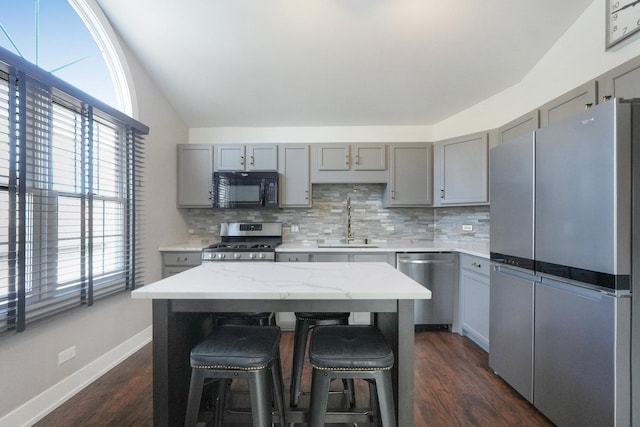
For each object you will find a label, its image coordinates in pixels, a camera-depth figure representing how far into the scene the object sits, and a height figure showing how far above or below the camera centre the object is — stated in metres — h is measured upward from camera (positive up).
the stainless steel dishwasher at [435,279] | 2.88 -0.71
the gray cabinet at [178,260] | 2.96 -0.53
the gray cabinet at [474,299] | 2.46 -0.83
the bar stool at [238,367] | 1.10 -0.64
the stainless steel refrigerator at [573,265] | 1.20 -0.27
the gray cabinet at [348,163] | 3.31 +0.62
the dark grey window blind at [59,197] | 1.53 +0.10
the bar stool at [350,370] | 1.08 -0.64
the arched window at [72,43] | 1.70 +1.25
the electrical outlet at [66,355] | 1.82 -1.00
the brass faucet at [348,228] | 3.48 -0.20
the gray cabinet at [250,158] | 3.31 +0.68
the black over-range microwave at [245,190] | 3.21 +0.27
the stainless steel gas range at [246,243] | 2.89 -0.37
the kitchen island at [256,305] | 1.12 -0.41
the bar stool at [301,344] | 1.52 -0.77
